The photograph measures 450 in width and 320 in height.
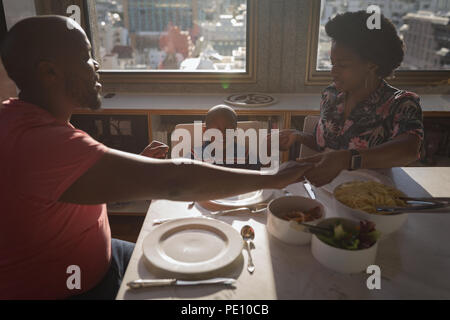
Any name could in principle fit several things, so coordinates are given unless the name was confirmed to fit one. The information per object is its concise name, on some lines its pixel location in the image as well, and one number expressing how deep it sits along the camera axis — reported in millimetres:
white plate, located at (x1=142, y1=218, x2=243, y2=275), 881
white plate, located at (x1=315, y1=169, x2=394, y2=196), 1232
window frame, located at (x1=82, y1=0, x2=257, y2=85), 3004
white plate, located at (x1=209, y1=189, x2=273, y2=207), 1184
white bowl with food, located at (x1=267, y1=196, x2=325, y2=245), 959
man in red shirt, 870
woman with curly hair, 1469
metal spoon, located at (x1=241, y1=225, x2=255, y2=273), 991
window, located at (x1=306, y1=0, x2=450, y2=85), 2892
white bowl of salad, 842
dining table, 816
